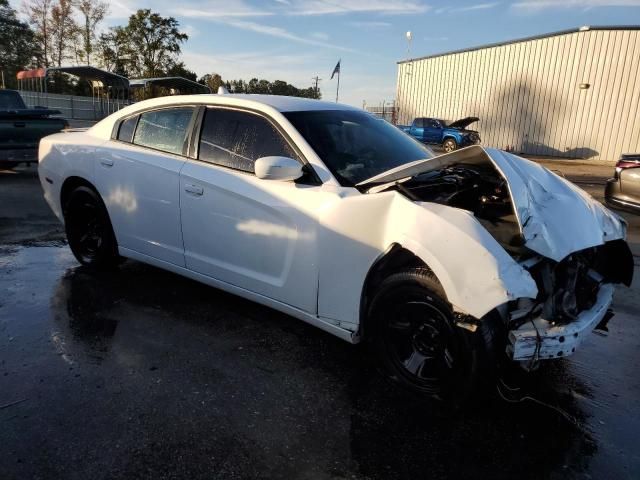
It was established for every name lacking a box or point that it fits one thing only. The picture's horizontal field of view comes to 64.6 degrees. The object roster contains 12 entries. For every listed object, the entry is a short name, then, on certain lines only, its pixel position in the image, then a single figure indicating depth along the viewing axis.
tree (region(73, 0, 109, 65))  43.62
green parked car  10.36
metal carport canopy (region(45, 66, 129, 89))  23.65
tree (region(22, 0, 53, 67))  43.28
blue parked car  25.09
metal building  23.80
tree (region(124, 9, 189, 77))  46.44
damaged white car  2.53
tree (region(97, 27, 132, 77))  45.72
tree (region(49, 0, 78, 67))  43.20
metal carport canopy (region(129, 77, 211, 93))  24.65
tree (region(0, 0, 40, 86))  45.50
